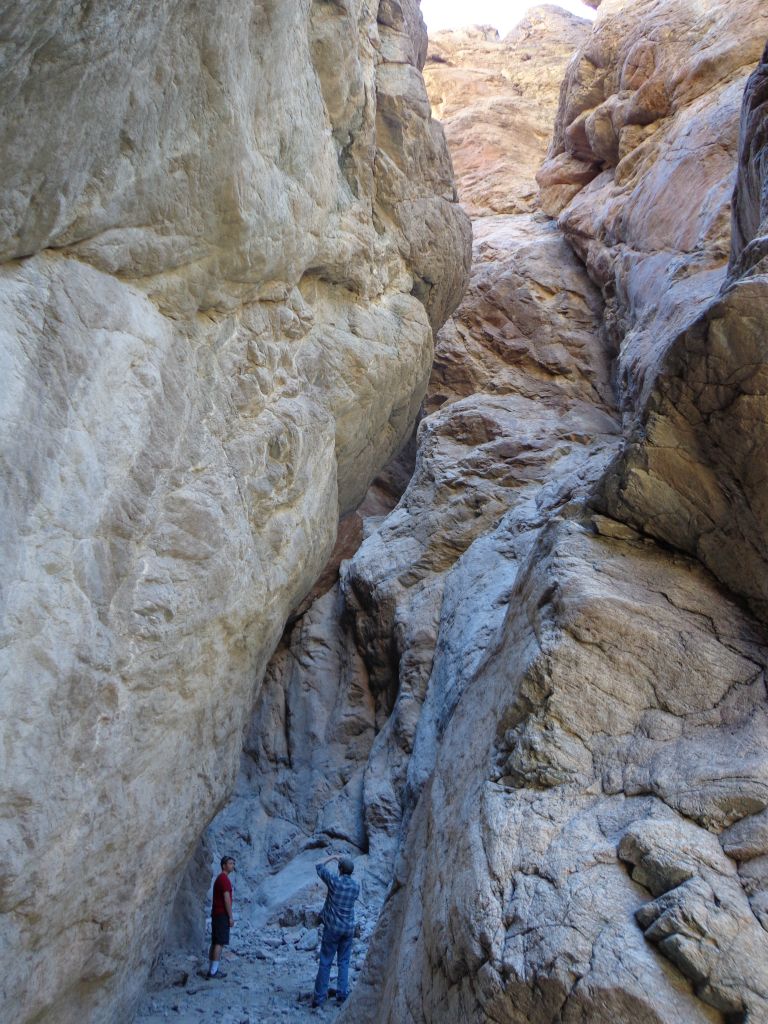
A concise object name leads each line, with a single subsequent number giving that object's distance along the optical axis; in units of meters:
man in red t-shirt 7.27
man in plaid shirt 6.21
